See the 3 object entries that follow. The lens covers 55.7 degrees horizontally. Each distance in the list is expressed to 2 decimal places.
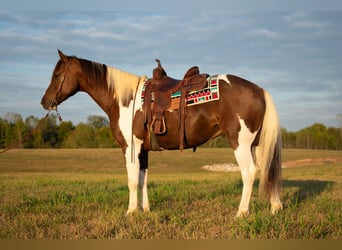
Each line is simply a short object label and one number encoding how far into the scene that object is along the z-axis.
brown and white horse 5.14
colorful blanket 5.20
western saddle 5.31
